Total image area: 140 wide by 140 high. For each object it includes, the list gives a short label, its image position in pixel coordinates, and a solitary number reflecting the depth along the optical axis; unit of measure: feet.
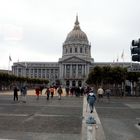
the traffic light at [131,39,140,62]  21.15
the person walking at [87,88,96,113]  35.46
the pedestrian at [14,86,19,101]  55.19
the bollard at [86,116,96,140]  14.59
